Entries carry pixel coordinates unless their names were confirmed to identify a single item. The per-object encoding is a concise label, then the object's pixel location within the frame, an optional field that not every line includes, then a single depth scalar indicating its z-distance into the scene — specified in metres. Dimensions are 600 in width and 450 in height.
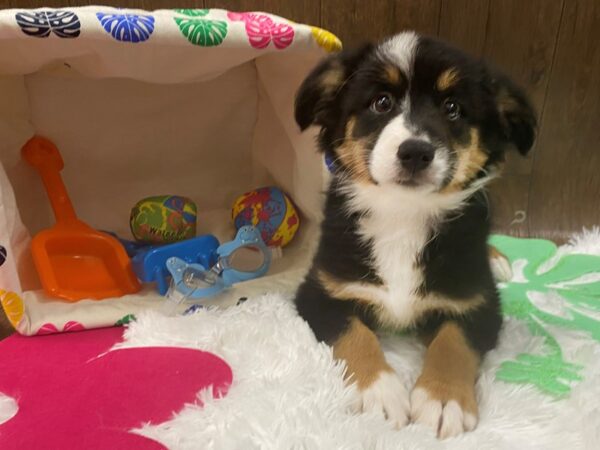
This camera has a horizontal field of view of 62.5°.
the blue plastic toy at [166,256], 0.54
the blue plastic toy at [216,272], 0.52
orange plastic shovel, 0.55
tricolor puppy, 0.39
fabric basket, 0.45
